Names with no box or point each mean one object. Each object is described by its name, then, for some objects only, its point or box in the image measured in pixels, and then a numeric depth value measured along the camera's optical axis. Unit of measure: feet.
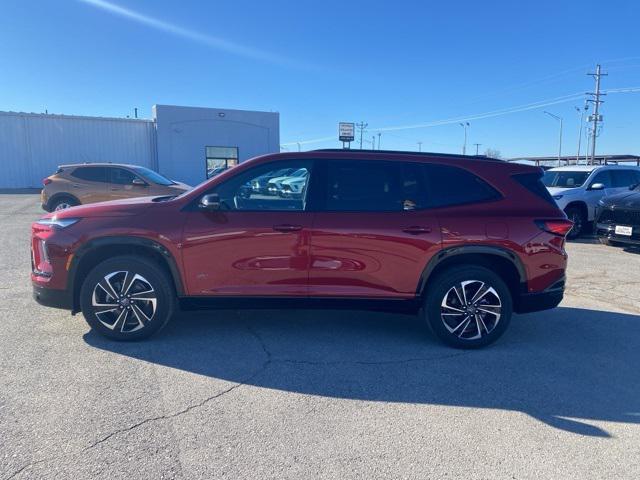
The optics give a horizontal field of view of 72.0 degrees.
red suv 13.23
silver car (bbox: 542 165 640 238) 37.37
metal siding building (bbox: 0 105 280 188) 91.09
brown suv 40.09
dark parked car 29.63
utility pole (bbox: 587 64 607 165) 167.14
